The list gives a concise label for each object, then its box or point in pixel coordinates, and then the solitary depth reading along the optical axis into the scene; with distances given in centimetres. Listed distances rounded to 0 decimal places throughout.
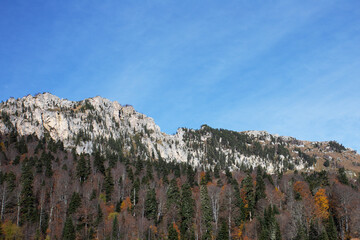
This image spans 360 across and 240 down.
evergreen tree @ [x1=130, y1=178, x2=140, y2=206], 10188
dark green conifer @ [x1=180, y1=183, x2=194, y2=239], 8634
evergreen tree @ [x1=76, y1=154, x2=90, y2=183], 11606
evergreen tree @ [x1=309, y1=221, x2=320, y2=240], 7914
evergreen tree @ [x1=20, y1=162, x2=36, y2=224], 8656
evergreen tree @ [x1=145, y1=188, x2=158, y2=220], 9379
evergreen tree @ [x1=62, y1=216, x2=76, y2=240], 7788
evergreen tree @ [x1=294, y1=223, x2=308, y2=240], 7706
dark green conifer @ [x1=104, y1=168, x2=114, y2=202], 10500
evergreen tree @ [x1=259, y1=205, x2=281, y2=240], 7894
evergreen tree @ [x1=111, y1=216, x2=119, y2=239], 8094
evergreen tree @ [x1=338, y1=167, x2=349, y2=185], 12638
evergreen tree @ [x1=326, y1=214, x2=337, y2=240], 7806
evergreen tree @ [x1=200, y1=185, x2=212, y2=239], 8365
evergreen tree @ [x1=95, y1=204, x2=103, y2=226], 8582
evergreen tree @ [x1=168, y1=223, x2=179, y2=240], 8031
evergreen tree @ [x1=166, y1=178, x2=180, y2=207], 9708
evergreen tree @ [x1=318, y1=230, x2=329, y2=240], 7400
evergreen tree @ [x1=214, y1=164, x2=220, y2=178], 14604
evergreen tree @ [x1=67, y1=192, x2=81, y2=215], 8901
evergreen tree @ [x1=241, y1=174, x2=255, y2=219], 9669
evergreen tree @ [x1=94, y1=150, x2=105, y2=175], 12619
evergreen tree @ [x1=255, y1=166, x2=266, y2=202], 10444
